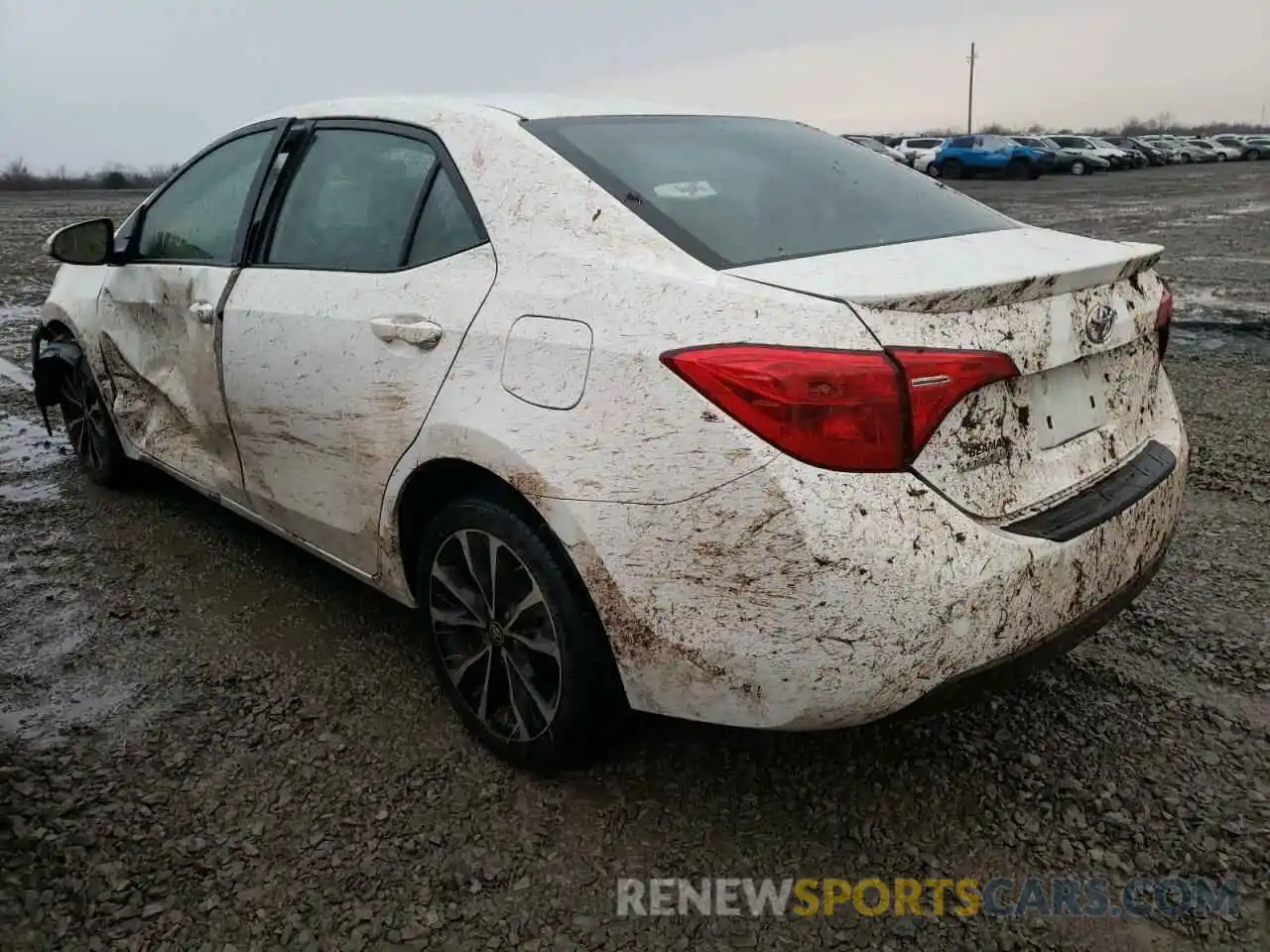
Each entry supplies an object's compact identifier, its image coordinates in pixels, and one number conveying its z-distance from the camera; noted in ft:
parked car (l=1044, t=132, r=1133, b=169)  141.49
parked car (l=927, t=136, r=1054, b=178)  120.78
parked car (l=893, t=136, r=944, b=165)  132.26
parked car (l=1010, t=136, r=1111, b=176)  136.26
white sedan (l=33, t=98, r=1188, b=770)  6.15
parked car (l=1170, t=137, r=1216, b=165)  172.14
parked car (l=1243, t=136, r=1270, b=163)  173.17
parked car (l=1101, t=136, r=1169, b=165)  158.71
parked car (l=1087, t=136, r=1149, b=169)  146.72
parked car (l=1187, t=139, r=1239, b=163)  174.29
